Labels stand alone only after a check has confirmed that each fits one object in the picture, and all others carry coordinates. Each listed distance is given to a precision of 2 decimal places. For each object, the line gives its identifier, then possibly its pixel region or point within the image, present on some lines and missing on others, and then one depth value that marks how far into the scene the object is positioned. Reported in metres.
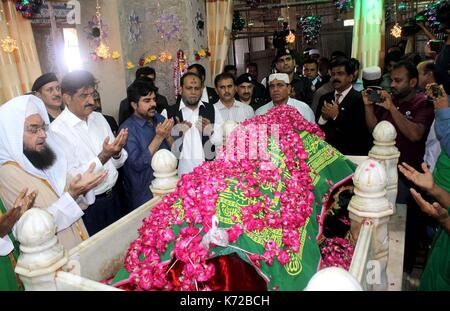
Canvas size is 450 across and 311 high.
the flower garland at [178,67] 6.95
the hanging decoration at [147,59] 6.99
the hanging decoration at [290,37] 10.04
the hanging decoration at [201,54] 7.18
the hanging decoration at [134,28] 6.92
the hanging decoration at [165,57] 6.95
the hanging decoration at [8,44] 5.21
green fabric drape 7.18
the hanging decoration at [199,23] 7.27
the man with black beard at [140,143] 3.25
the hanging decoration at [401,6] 10.68
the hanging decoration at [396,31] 9.03
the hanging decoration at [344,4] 8.00
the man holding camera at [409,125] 3.18
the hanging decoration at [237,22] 8.84
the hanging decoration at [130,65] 6.76
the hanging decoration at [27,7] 5.32
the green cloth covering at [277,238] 1.69
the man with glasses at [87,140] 2.83
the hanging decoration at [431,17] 6.84
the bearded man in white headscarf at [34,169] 2.15
